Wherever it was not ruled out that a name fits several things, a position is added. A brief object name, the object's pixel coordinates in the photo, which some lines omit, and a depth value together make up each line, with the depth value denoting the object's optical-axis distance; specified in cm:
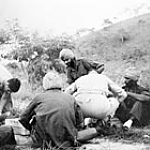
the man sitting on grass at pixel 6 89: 524
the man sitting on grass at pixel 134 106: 554
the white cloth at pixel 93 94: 507
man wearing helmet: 627
